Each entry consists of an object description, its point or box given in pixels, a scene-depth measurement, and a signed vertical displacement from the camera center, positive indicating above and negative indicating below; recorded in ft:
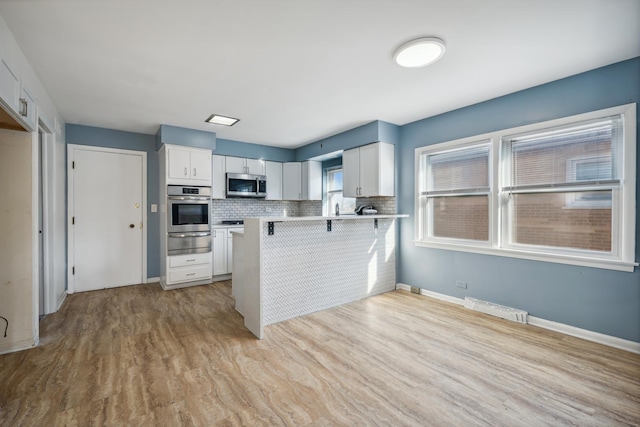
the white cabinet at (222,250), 16.75 -2.22
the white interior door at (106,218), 14.43 -0.27
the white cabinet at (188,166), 14.80 +2.48
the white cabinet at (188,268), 14.87 -2.93
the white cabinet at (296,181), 19.81 +2.16
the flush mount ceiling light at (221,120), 13.46 +4.43
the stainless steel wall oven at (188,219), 14.88 -0.36
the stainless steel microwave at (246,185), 17.84 +1.73
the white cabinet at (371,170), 14.06 +2.11
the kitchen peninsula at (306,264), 9.78 -2.03
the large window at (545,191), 8.57 +0.74
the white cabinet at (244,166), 17.90 +2.98
